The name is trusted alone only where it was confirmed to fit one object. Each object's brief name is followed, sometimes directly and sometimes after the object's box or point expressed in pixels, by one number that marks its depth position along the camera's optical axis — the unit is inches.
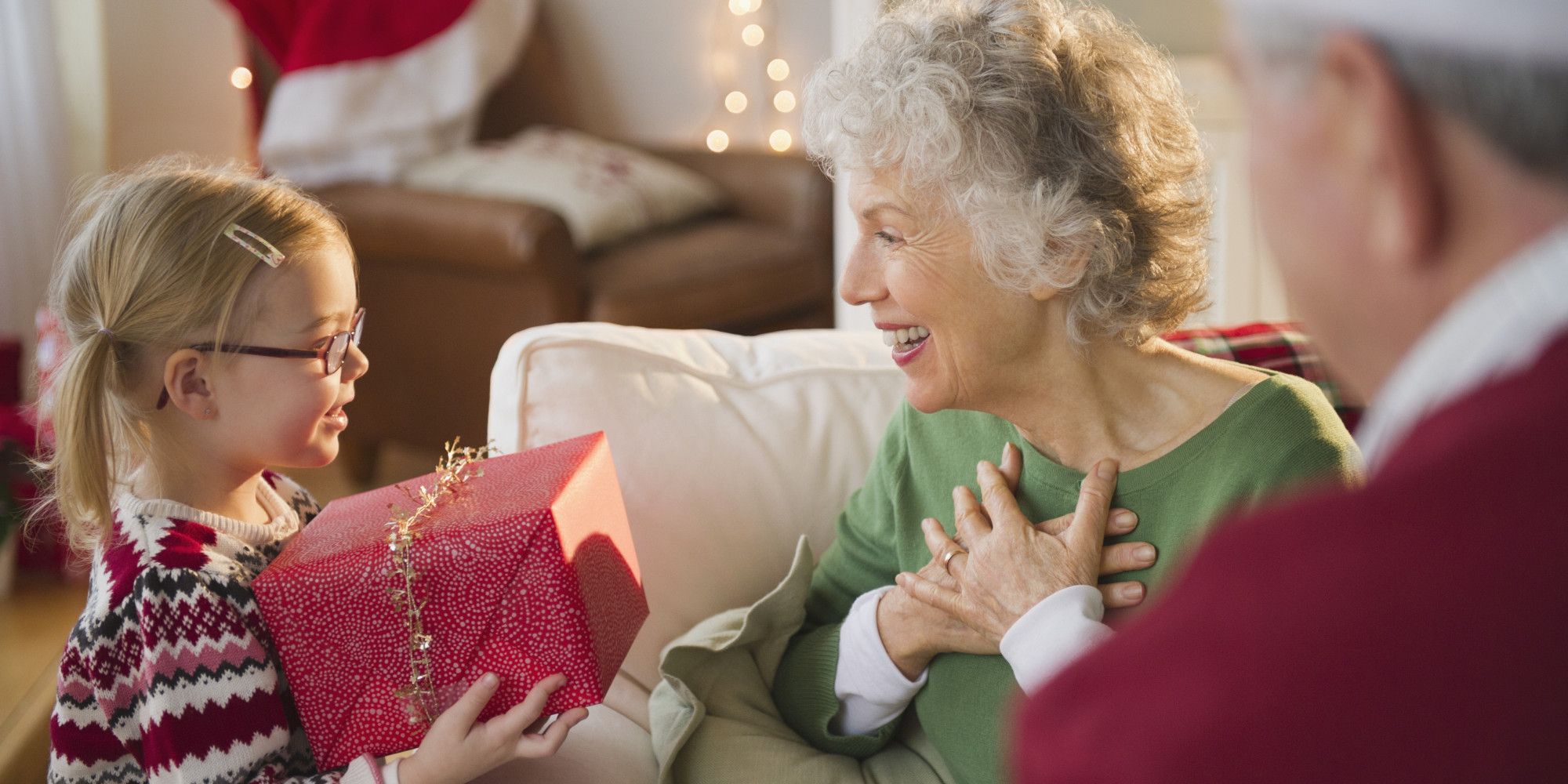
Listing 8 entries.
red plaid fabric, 63.2
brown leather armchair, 119.9
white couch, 57.3
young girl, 42.6
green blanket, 51.3
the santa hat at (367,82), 131.4
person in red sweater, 17.8
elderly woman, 46.5
